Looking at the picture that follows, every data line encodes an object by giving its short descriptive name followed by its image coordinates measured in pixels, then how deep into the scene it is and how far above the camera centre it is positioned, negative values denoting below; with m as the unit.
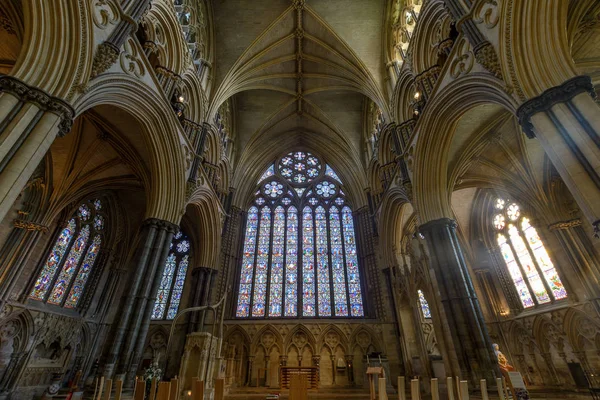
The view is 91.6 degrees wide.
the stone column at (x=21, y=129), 4.46 +3.49
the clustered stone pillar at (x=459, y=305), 6.62 +1.64
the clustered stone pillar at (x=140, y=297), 7.13 +1.91
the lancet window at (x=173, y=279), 14.05 +4.34
